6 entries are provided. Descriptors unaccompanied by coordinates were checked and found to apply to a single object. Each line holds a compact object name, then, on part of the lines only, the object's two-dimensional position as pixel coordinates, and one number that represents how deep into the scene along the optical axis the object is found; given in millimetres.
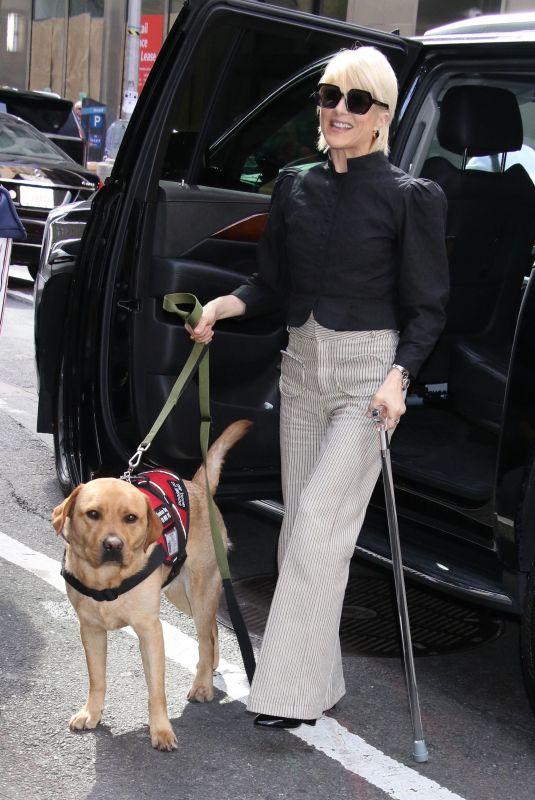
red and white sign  19734
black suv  3877
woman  3195
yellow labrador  3203
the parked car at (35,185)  12320
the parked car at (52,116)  15312
